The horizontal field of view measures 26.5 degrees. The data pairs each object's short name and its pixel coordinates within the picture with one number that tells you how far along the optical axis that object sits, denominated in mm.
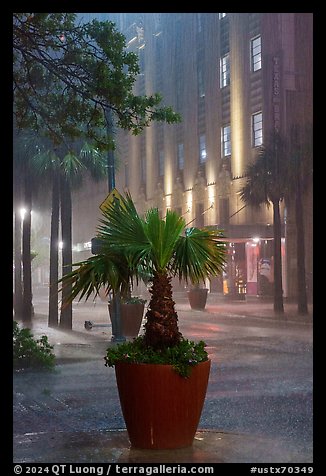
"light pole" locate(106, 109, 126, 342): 12992
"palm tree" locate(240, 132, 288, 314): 20438
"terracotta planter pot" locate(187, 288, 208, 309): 19938
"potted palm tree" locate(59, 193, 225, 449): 5469
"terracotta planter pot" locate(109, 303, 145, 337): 14211
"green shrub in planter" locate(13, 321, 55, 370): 10617
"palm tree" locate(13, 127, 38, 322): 17936
